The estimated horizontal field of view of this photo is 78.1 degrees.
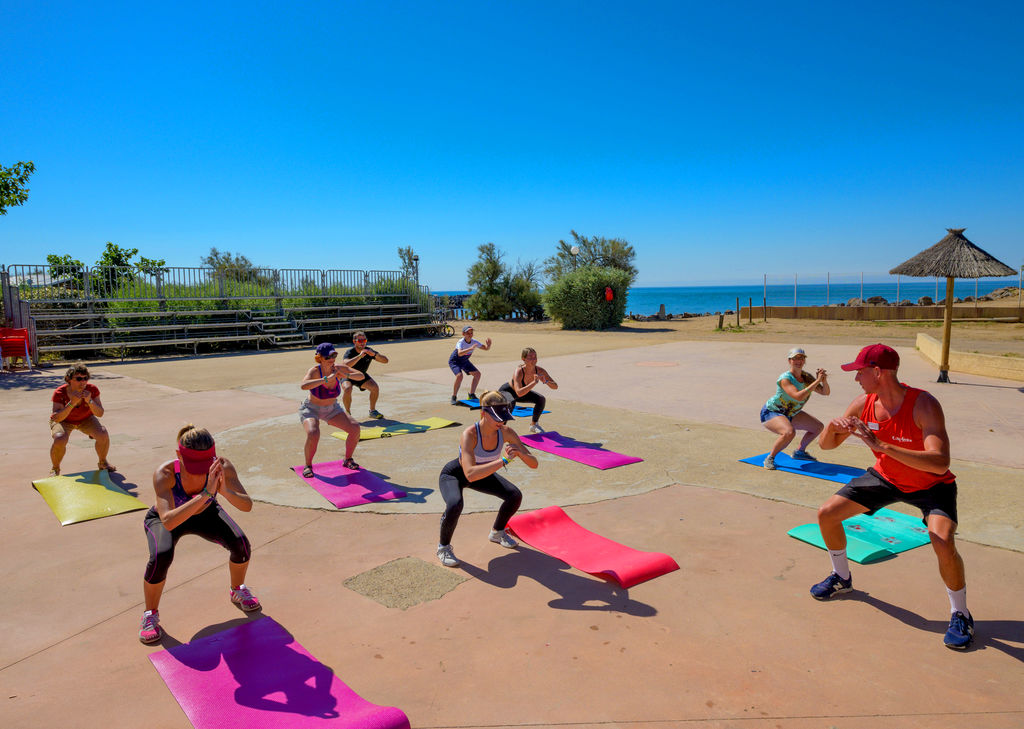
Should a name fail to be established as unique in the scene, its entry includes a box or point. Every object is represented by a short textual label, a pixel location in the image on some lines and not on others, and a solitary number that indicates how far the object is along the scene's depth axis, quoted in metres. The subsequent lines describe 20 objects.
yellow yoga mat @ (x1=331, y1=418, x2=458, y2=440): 8.97
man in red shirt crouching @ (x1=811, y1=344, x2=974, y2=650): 3.62
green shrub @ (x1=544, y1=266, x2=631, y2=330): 31.94
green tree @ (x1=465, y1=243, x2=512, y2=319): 39.38
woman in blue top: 7.07
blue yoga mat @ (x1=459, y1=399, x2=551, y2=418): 10.54
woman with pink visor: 3.62
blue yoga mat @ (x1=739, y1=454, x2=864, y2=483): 6.75
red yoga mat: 4.52
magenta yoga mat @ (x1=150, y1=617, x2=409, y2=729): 3.02
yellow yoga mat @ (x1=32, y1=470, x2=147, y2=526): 5.79
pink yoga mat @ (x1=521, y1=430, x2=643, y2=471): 7.51
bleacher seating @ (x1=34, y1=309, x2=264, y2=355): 19.61
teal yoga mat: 4.82
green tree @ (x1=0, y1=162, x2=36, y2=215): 15.68
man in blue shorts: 11.20
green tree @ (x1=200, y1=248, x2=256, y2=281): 25.02
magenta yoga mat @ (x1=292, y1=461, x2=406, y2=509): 6.27
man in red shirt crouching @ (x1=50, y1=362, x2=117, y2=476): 6.63
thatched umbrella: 12.88
